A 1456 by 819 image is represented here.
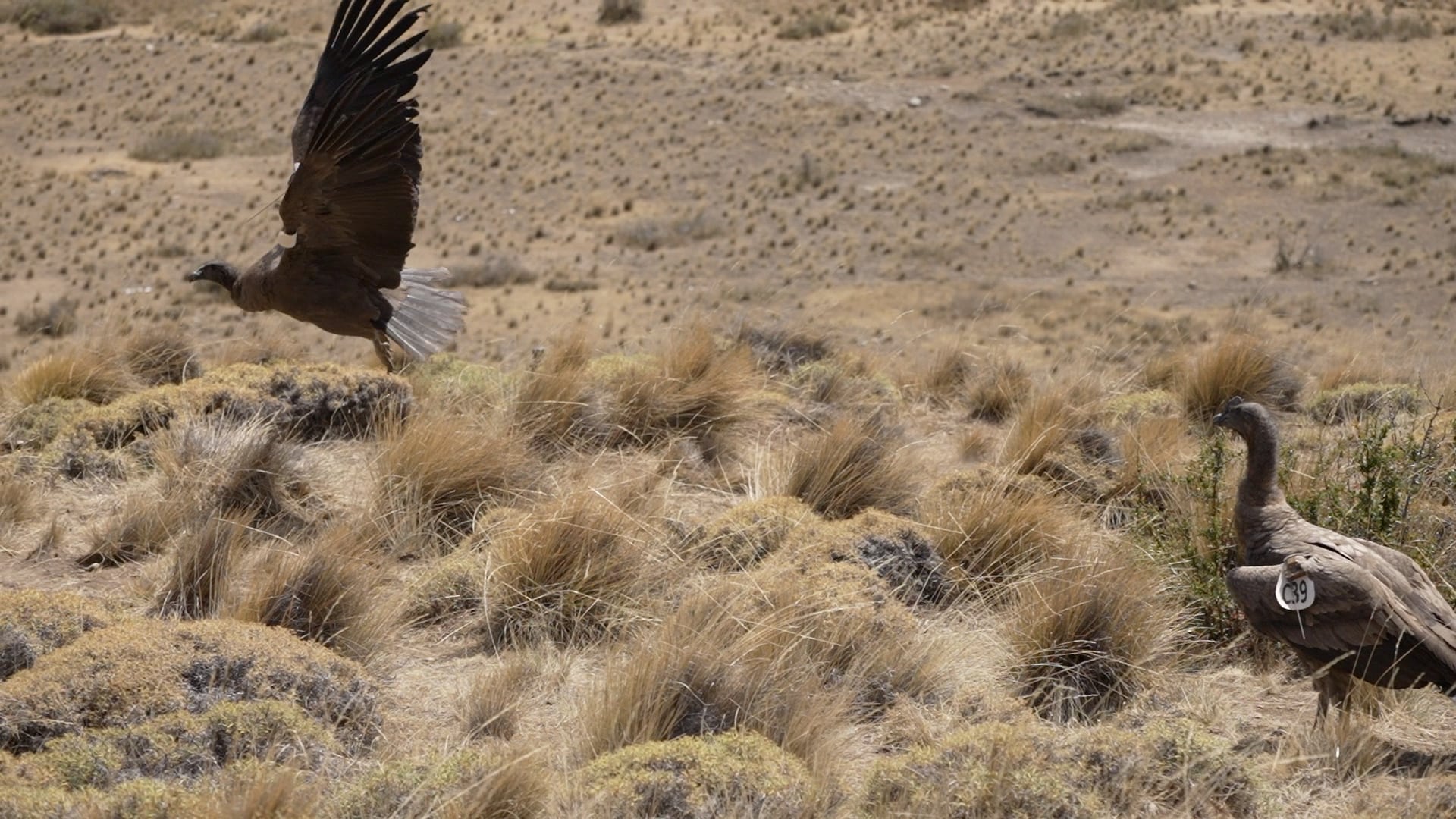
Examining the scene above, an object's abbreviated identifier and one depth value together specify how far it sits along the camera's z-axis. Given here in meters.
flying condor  13.70
